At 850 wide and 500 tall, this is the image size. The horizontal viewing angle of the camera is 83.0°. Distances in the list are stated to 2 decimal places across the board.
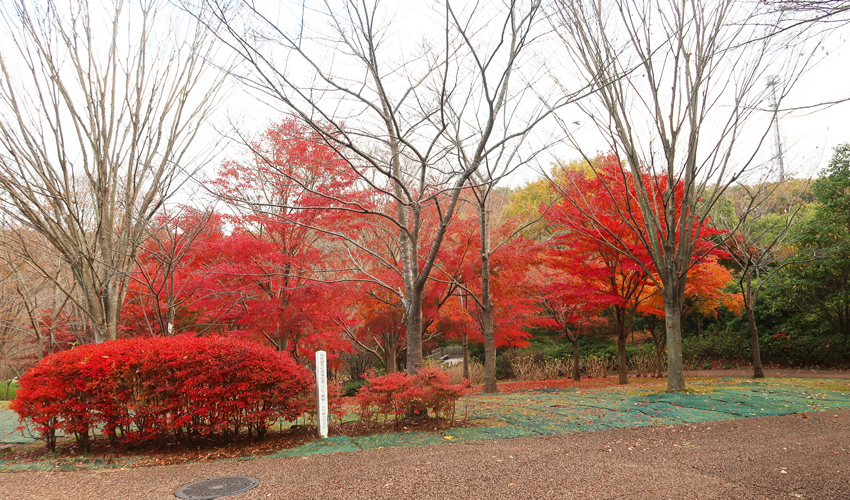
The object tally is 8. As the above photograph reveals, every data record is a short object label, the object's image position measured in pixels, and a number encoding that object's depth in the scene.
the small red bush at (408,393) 5.98
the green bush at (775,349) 14.42
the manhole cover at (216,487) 3.88
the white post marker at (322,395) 5.81
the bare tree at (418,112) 5.11
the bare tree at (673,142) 8.29
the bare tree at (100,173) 6.35
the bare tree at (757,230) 12.36
